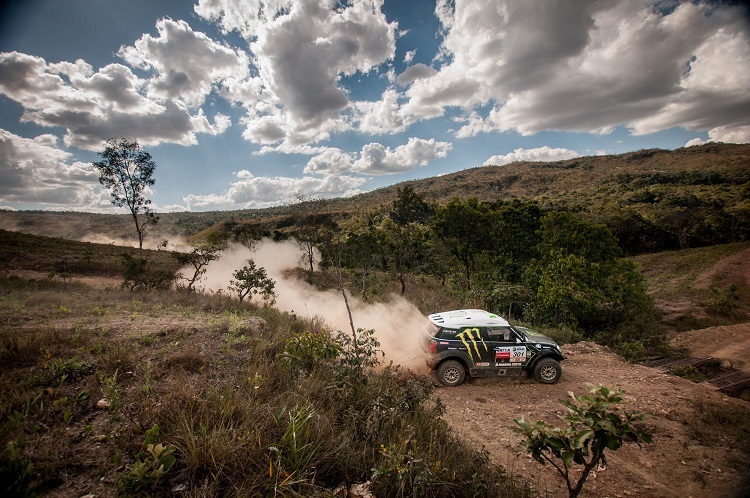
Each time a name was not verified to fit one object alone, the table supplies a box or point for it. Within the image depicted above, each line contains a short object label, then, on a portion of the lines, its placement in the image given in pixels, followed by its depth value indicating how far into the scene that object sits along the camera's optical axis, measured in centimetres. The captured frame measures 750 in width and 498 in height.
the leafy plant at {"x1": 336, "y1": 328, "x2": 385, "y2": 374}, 483
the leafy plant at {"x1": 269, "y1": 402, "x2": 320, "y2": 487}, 269
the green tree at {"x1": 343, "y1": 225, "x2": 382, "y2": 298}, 2204
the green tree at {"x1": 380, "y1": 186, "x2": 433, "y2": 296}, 2595
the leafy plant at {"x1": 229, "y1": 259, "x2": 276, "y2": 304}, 1317
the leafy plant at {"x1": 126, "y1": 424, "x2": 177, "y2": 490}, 226
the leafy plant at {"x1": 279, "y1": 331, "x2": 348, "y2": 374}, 488
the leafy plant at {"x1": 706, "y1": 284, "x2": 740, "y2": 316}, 1534
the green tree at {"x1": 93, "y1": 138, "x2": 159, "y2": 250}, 2267
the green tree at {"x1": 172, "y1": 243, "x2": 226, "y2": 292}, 1488
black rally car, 816
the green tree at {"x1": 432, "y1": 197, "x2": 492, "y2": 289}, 1889
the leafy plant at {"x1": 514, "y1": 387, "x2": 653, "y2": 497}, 246
